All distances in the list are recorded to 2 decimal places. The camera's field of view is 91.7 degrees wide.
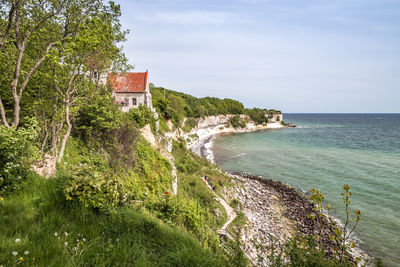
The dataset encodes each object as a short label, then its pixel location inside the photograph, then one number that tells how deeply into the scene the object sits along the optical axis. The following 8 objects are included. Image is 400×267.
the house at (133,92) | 30.27
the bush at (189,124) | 66.06
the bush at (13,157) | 4.90
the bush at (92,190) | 4.61
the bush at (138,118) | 19.55
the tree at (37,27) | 7.46
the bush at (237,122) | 104.00
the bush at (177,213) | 6.90
